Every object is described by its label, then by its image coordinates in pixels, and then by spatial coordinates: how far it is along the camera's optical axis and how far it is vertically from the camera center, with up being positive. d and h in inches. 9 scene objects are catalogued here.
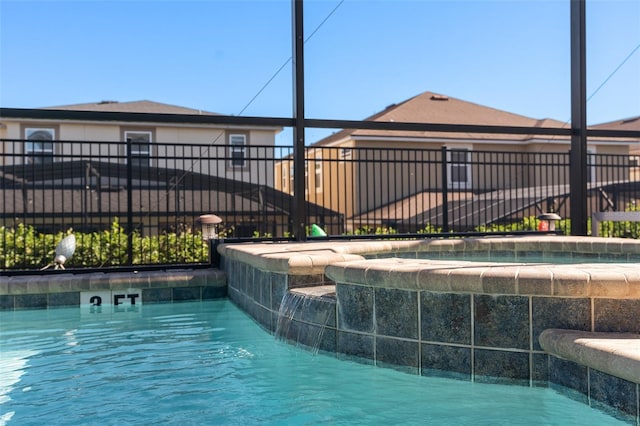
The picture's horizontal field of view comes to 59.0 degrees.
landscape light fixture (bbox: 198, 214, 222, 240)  306.5 -4.1
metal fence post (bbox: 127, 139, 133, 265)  285.9 +1.8
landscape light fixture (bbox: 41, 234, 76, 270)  277.6 -15.6
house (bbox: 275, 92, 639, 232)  758.5 +100.6
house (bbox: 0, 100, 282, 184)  737.6 +116.1
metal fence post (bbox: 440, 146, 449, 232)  354.6 +15.9
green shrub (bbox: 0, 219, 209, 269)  299.4 -16.6
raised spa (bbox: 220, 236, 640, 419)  108.6 -22.3
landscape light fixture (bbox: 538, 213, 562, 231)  343.3 -2.8
